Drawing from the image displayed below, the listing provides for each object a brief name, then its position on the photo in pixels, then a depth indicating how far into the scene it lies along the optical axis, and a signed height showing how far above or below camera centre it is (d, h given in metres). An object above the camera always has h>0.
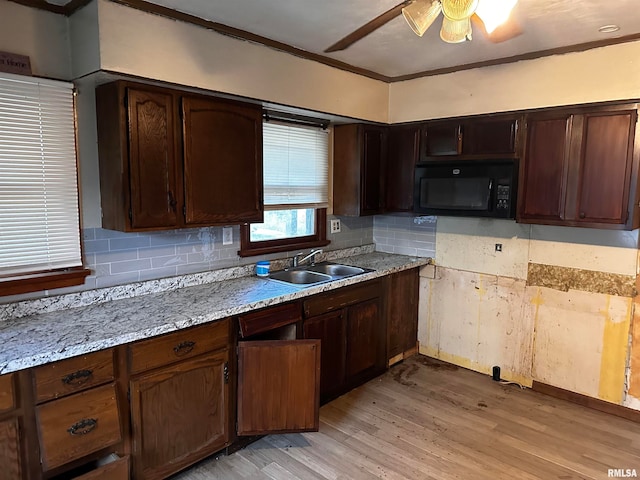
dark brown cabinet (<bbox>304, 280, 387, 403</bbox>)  3.01 -1.04
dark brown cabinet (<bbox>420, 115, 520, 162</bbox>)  3.19 +0.44
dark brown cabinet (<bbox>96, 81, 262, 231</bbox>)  2.27 +0.20
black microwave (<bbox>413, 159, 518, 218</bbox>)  3.17 +0.05
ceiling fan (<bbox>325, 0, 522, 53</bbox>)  1.73 +0.74
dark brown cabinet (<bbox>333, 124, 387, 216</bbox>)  3.69 +0.21
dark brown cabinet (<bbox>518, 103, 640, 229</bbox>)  2.72 +0.18
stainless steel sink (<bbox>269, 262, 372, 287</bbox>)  3.34 -0.63
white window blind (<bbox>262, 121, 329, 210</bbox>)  3.34 +0.22
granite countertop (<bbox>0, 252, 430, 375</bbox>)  1.83 -0.64
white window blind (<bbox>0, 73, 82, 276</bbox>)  2.12 +0.07
